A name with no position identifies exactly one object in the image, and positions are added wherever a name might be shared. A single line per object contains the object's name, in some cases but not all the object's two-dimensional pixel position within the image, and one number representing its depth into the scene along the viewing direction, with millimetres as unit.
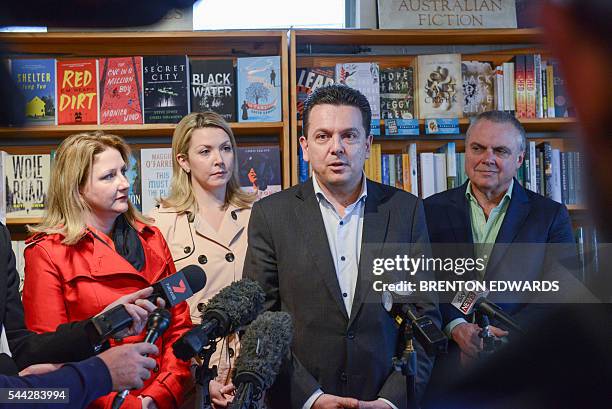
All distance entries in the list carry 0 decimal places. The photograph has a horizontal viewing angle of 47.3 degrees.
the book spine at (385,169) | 3045
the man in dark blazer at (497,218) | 2105
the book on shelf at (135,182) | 2958
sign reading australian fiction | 3096
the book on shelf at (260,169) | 2984
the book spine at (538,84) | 3045
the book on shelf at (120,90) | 3004
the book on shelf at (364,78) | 3043
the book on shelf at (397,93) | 3066
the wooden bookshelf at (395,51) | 3000
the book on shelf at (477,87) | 3051
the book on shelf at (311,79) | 3068
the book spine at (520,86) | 3057
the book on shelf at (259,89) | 2999
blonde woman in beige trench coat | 2244
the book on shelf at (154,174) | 2961
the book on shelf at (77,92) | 3004
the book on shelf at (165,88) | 2984
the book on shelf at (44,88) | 2965
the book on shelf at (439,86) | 3039
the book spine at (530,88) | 3057
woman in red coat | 1773
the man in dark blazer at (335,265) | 1830
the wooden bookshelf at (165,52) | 2961
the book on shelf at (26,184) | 2918
